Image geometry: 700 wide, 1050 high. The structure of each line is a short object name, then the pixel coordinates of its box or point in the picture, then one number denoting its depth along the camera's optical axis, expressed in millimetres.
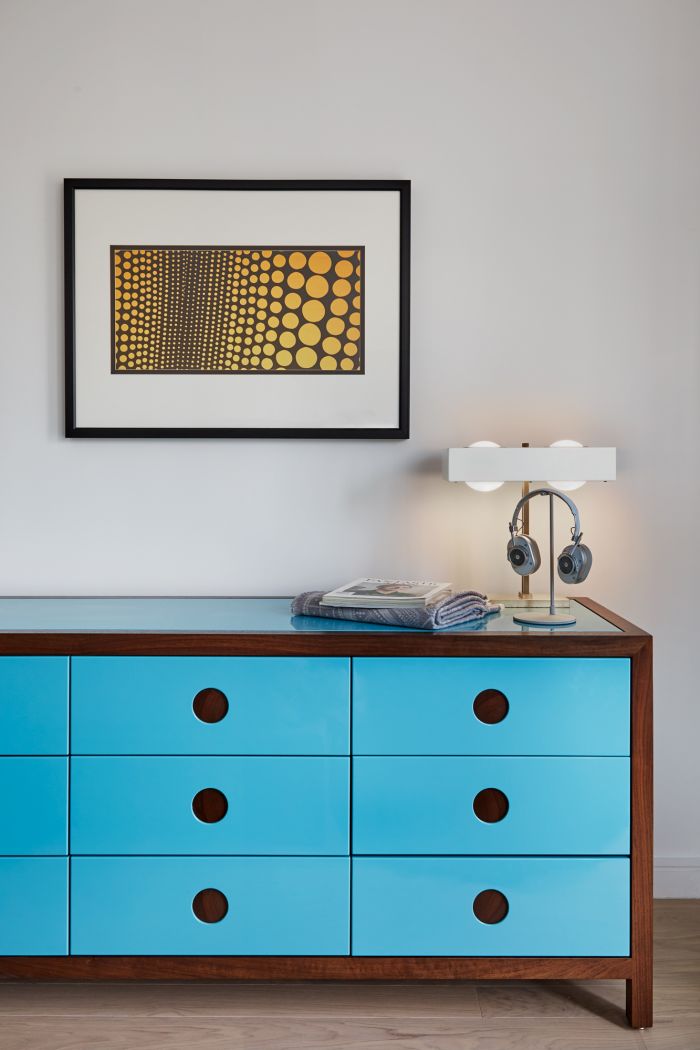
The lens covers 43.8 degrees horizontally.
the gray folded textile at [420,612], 1817
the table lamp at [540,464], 2002
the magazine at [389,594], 1882
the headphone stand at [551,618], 1886
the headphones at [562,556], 1893
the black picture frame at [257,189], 2225
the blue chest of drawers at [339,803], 1789
